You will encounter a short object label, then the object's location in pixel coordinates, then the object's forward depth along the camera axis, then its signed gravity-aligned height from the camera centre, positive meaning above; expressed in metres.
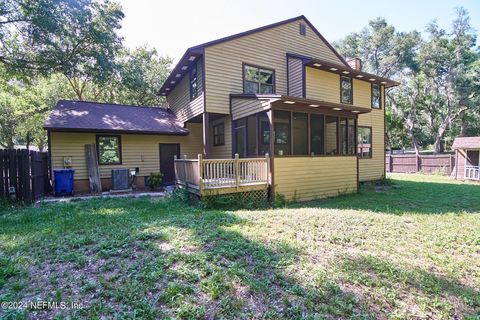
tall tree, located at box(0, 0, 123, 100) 11.45 +6.14
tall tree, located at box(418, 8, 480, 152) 22.22 +7.91
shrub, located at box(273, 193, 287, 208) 8.01 -1.54
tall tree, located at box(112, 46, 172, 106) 21.31 +7.35
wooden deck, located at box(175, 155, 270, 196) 7.37 -0.63
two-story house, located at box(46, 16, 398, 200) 8.99 +1.65
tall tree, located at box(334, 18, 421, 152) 23.55 +9.93
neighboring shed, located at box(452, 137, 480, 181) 15.38 -0.53
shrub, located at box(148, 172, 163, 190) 11.42 -1.08
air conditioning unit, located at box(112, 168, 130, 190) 10.82 -0.95
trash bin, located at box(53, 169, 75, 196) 9.77 -0.92
